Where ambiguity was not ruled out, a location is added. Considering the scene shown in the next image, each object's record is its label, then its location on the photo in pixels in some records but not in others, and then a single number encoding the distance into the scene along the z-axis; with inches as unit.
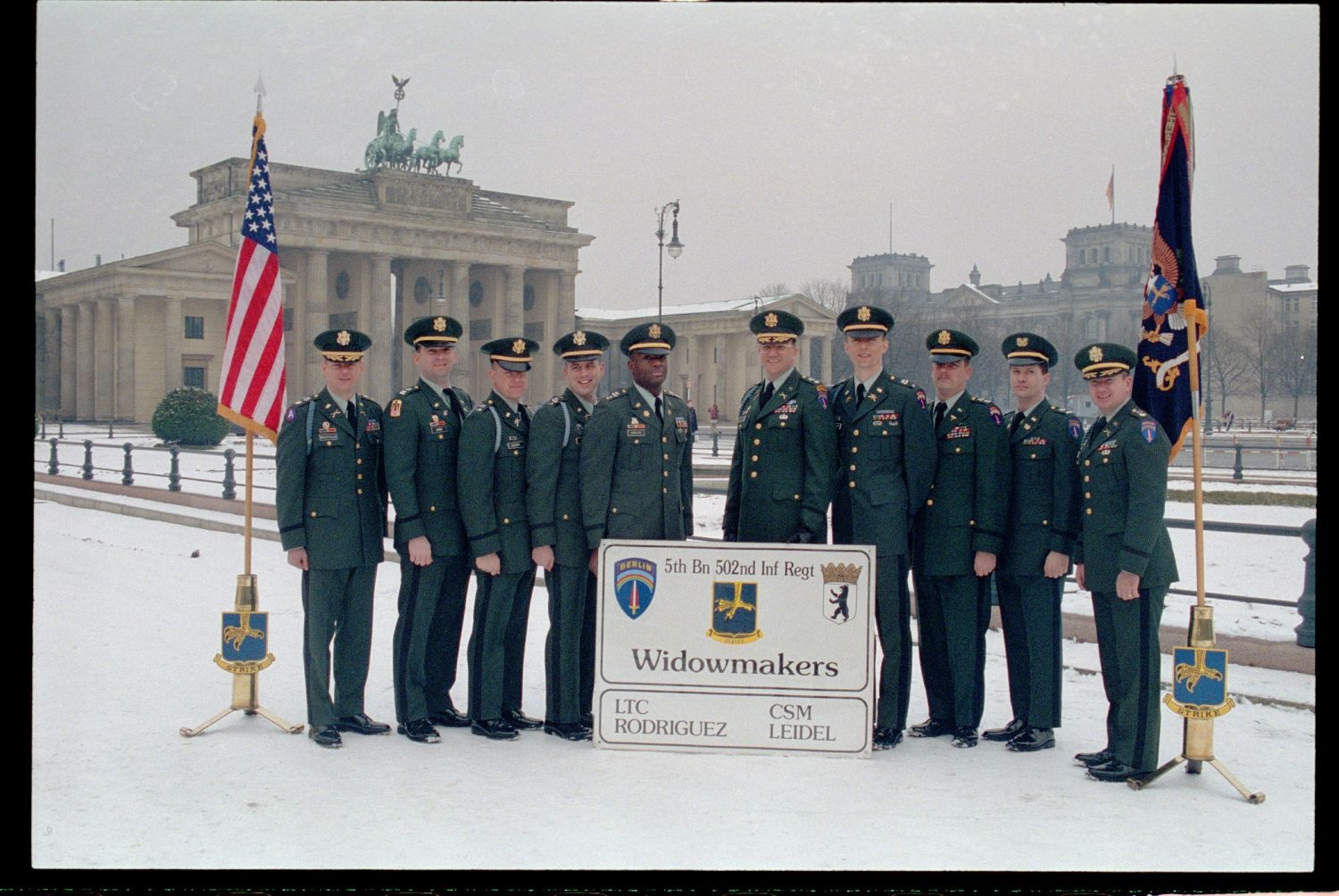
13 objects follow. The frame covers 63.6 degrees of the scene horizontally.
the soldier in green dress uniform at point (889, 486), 226.8
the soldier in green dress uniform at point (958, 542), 227.5
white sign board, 215.5
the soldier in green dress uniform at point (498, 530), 229.9
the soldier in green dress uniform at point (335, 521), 228.2
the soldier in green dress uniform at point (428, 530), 229.6
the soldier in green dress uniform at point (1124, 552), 206.2
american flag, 236.7
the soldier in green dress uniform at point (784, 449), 227.6
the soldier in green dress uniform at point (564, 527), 229.9
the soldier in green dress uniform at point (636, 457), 227.6
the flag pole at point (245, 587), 228.7
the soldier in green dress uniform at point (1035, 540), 223.8
